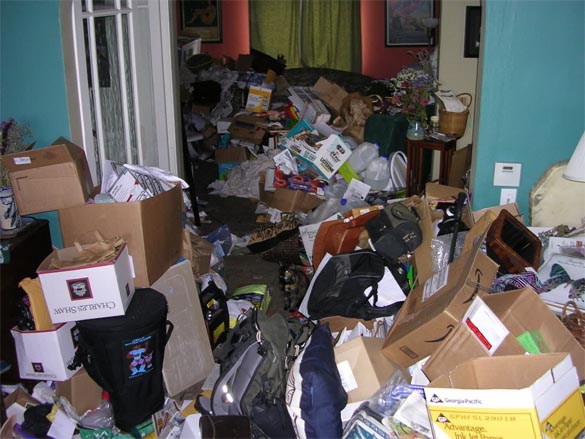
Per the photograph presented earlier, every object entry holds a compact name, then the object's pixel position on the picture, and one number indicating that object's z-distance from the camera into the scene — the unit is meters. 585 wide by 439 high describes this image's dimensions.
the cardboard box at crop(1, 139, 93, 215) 2.45
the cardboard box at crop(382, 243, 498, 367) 2.09
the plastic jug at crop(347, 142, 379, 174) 4.59
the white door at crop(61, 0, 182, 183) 2.73
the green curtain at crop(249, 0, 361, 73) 7.57
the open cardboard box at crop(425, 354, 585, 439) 1.63
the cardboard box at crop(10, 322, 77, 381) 2.28
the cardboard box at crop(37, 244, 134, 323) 2.19
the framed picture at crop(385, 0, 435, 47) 7.25
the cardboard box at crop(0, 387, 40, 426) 2.30
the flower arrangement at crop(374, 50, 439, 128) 4.40
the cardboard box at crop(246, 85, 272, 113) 5.98
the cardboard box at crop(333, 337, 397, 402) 2.19
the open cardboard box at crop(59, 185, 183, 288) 2.43
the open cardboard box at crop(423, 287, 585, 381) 1.92
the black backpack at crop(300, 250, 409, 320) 2.80
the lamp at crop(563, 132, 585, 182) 2.15
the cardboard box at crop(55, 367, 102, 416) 2.43
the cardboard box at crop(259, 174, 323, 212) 4.67
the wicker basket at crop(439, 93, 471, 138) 4.13
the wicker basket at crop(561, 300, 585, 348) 2.12
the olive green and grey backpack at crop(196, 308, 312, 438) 2.26
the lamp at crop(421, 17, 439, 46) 5.16
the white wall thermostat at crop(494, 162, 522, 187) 2.84
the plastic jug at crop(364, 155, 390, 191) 4.52
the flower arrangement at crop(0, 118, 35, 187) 2.54
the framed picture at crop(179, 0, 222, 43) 7.67
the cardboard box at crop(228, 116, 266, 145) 5.79
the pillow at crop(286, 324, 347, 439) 2.02
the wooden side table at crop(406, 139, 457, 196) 4.20
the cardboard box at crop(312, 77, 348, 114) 5.43
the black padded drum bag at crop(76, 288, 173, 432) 2.24
